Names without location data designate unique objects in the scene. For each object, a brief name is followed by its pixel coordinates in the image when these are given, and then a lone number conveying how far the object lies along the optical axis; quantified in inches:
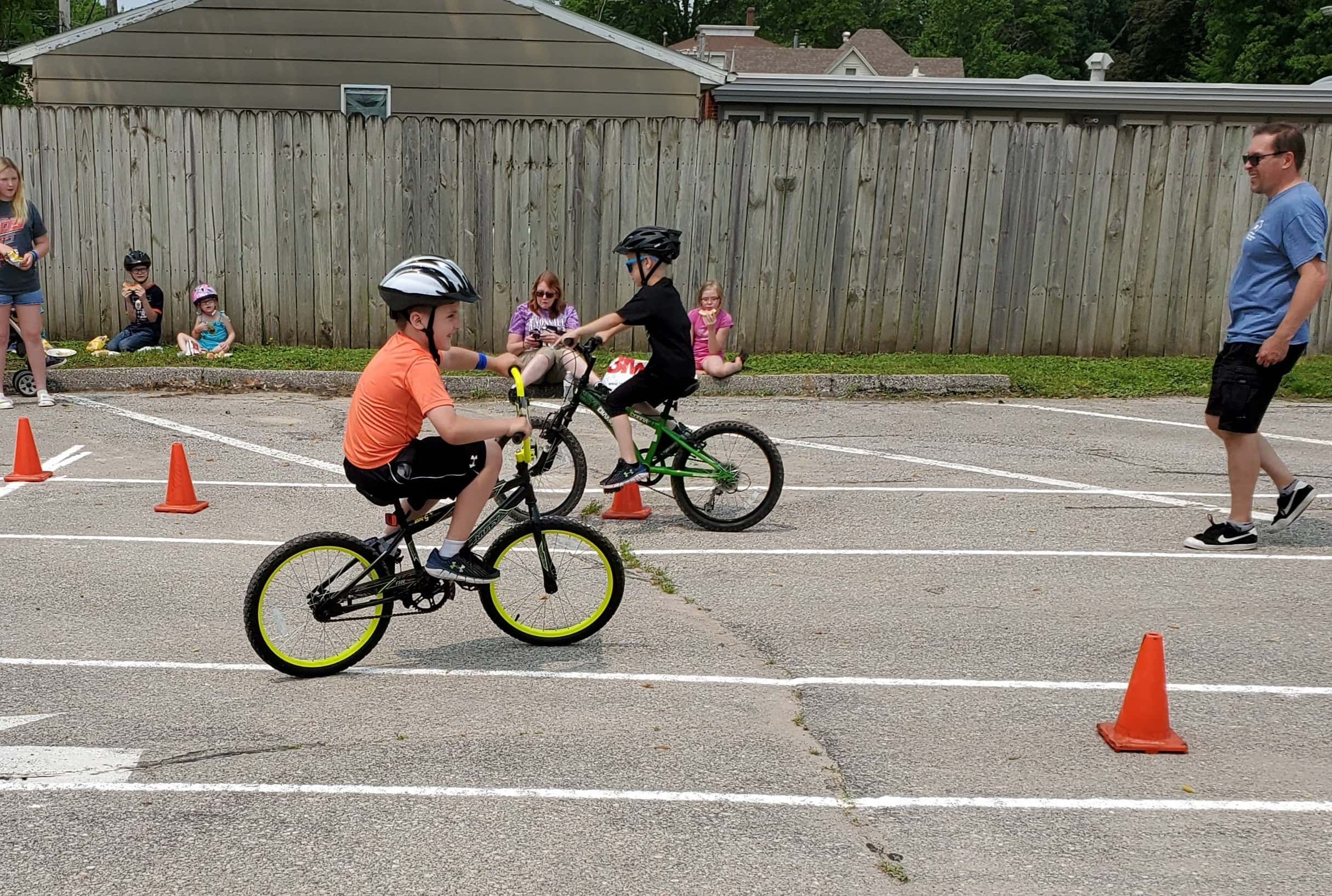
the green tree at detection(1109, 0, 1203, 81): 2559.1
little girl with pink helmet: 539.2
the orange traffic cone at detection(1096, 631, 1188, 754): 182.7
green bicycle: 312.0
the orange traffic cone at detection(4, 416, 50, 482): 349.1
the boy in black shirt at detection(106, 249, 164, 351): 540.1
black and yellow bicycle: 211.5
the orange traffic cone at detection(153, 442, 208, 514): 320.5
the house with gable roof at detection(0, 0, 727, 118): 708.7
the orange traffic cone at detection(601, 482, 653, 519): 325.4
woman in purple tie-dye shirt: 431.2
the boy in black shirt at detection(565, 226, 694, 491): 304.3
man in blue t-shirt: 274.4
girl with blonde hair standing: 447.2
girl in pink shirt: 466.6
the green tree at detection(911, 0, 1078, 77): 3088.1
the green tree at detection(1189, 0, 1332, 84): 1886.1
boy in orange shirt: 209.9
